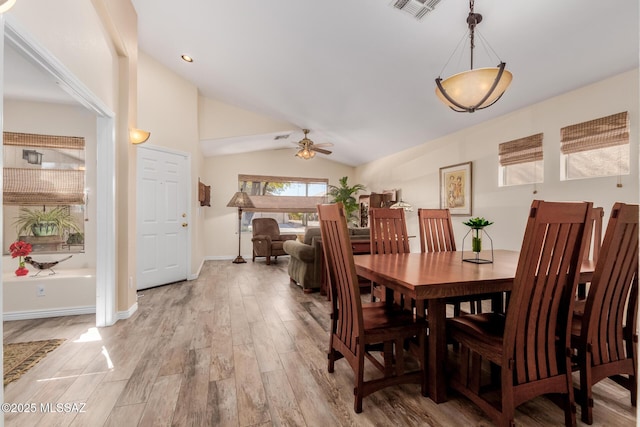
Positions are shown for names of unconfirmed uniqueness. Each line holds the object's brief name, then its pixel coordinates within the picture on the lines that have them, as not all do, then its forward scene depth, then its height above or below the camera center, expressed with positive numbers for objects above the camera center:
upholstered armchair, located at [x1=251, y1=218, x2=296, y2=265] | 6.65 -0.67
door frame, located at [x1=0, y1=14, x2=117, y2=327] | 2.82 -0.12
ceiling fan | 5.62 +1.18
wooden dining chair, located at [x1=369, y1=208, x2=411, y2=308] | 2.81 -0.21
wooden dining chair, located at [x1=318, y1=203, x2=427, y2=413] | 1.65 -0.69
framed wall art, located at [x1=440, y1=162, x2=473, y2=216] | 4.32 +0.34
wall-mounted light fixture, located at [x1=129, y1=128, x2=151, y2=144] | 3.19 +0.79
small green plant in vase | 2.09 -0.11
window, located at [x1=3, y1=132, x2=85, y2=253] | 3.48 +0.20
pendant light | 1.90 +0.82
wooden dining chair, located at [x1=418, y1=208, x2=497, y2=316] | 2.93 -0.20
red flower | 2.98 -0.43
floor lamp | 6.67 +0.14
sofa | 4.16 -0.68
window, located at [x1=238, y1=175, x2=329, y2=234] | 7.68 +0.30
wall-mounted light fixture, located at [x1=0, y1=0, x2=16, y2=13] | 1.18 +0.81
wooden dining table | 1.50 -0.38
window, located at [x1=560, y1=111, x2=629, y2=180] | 2.69 +0.63
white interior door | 4.25 -0.13
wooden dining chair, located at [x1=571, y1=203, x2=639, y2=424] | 1.46 -0.58
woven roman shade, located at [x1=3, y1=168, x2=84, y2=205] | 3.47 +0.25
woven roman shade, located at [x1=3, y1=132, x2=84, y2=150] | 3.46 +0.81
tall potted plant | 7.58 +0.38
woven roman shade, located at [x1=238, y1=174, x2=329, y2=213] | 7.64 +0.27
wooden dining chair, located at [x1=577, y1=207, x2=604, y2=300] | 2.36 -0.18
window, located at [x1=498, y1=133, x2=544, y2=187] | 3.41 +0.61
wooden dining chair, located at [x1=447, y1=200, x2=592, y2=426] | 1.31 -0.55
